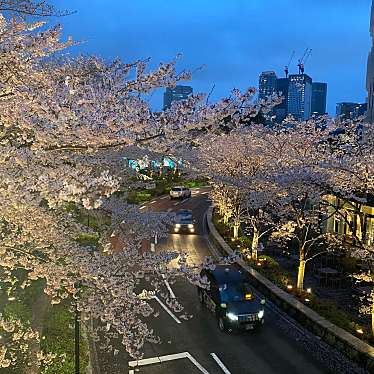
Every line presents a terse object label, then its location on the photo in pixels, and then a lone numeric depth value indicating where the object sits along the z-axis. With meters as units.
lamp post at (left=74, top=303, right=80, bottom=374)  8.30
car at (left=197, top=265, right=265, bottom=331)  12.34
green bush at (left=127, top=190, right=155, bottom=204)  38.04
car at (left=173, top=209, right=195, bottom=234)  28.66
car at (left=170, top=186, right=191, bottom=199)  43.66
